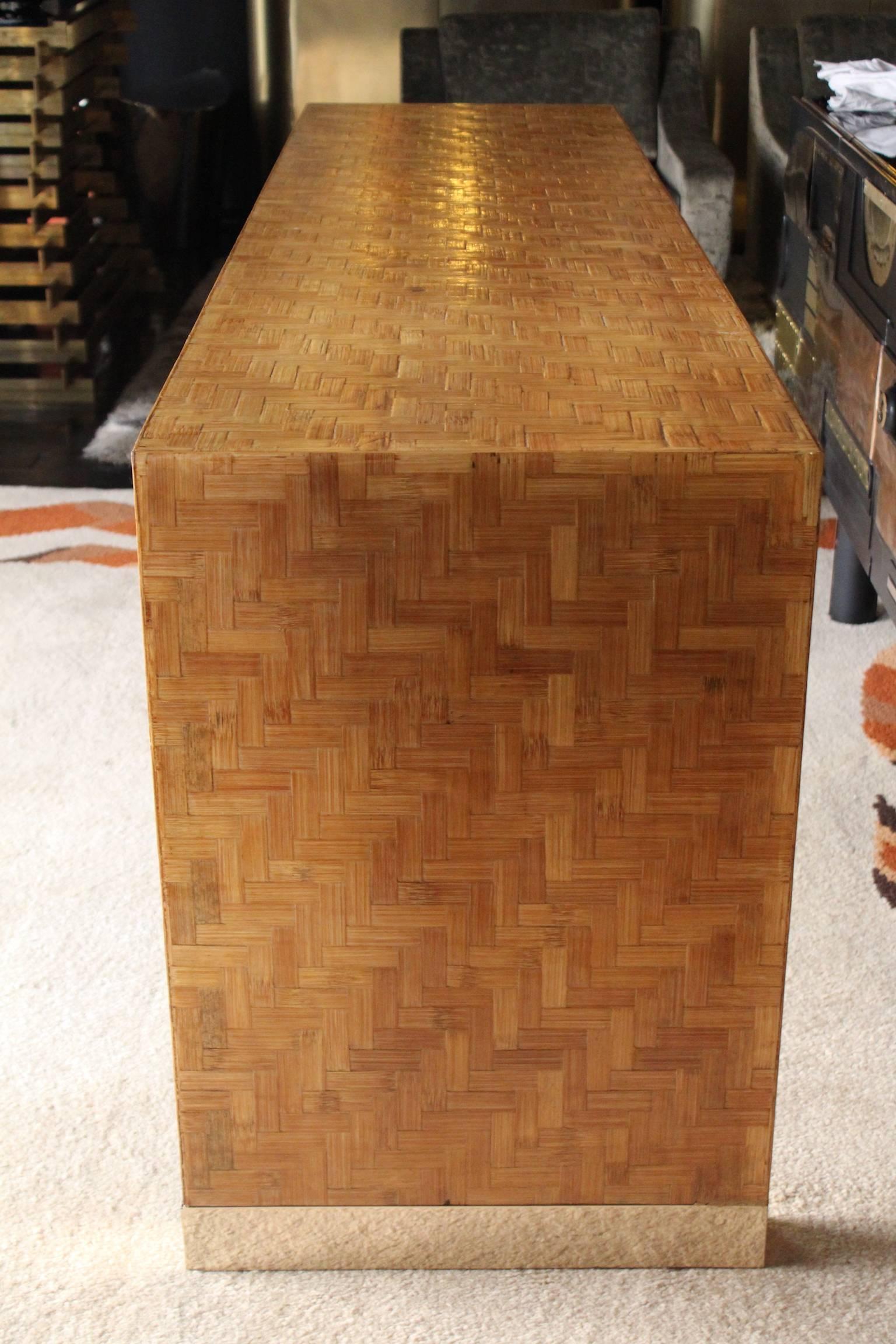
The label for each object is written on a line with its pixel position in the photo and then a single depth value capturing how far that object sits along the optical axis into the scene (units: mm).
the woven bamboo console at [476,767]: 1215
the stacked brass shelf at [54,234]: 4051
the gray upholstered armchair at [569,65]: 4770
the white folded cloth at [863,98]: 2680
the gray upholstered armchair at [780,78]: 4641
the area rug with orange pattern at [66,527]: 3182
